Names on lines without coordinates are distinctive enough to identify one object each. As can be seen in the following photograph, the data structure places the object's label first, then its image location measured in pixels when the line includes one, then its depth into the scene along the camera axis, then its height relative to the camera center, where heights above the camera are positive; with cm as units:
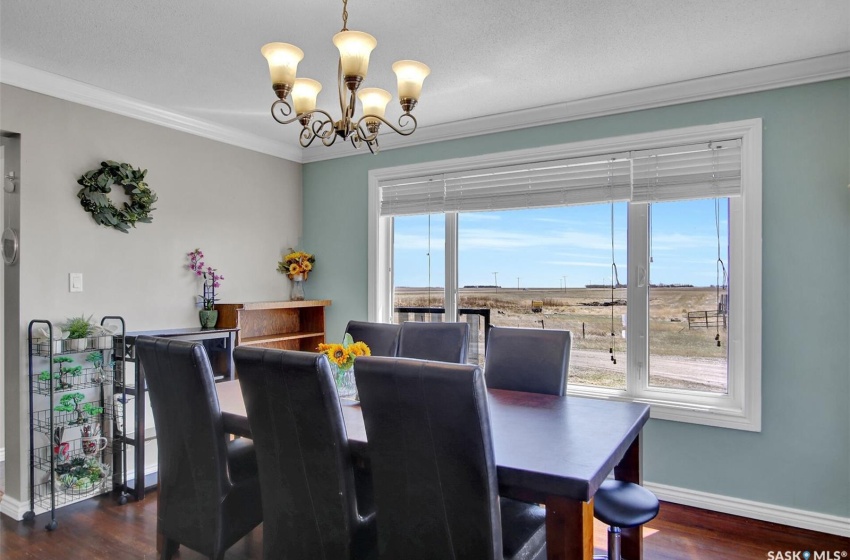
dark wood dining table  143 -55
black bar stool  178 -81
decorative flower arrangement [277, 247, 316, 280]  418 +13
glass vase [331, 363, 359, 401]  231 -47
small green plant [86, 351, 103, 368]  289 -45
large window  287 +17
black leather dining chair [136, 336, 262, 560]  195 -72
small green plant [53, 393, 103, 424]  272 -70
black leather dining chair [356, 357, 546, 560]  139 -53
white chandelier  181 +77
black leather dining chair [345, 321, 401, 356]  306 -34
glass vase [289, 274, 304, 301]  427 -8
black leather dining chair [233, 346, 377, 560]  164 -60
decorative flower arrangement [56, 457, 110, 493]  276 -107
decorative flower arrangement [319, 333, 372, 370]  223 -32
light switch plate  290 -1
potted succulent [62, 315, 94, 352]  273 -29
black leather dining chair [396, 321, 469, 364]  287 -35
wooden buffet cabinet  361 -34
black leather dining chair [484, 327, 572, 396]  254 -41
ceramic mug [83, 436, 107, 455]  287 -94
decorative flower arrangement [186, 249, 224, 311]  357 +3
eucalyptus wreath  296 +51
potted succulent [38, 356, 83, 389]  274 -50
